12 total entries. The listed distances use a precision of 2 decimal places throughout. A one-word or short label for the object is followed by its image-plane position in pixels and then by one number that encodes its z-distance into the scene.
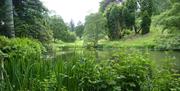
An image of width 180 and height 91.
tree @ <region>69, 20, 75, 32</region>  57.23
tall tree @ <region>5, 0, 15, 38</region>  5.49
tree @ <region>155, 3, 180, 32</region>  12.74
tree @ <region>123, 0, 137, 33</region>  26.10
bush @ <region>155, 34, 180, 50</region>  13.91
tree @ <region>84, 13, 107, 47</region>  26.80
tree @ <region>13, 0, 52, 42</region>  6.43
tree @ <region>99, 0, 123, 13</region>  34.27
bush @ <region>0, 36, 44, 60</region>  4.06
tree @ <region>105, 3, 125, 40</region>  27.28
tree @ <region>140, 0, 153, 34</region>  24.31
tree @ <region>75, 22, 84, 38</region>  40.97
